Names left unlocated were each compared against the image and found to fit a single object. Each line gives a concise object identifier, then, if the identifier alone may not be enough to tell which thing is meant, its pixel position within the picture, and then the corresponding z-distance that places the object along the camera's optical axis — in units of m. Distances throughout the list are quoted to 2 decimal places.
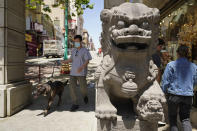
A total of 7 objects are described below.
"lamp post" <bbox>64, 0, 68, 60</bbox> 9.15
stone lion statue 1.97
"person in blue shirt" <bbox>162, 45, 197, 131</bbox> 2.34
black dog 3.66
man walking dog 3.88
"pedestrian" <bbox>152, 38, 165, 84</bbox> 3.40
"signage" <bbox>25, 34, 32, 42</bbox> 20.63
